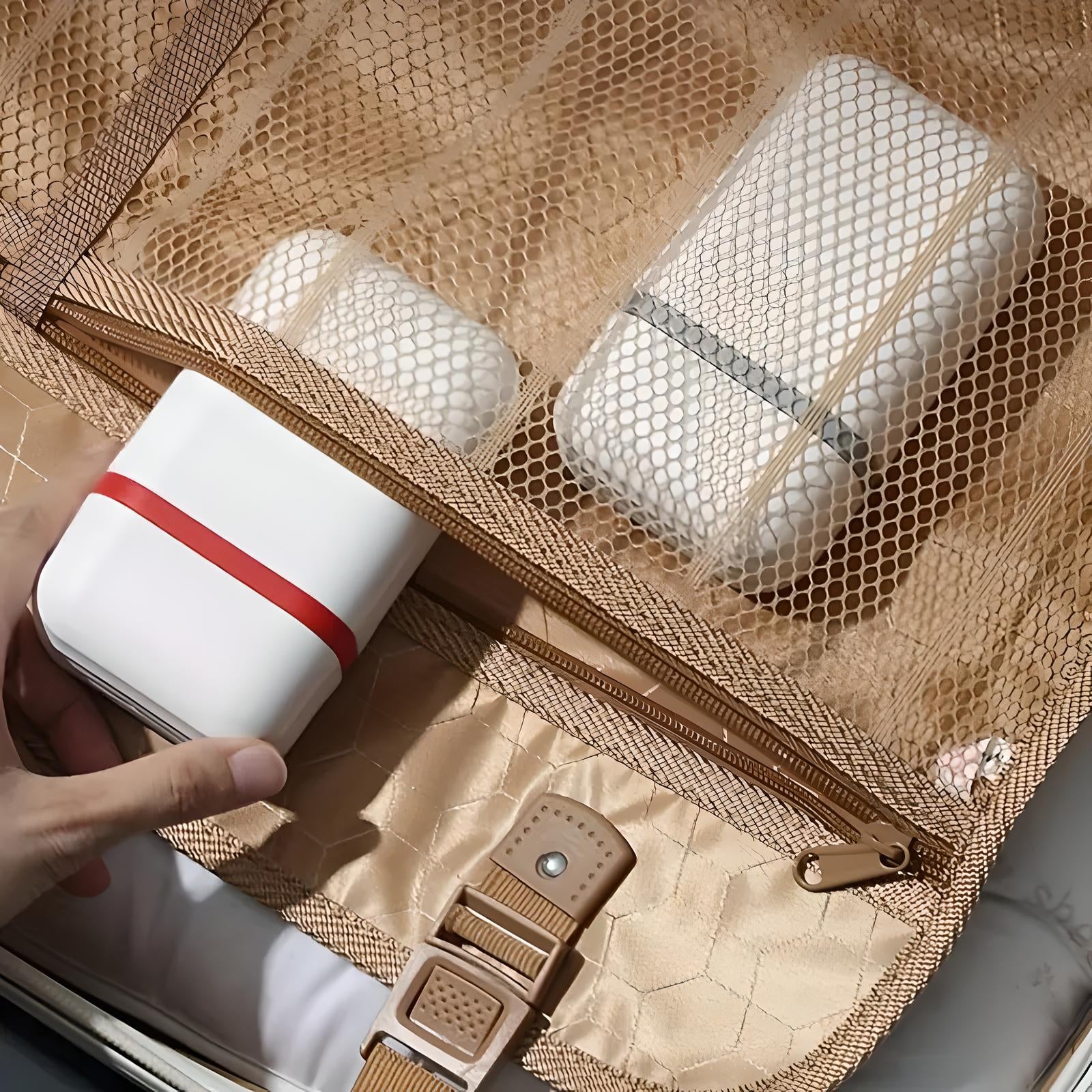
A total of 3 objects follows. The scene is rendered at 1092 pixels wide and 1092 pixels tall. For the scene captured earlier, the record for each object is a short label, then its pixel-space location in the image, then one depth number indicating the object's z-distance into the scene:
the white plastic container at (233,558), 0.74
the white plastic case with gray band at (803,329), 0.74
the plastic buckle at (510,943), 0.75
